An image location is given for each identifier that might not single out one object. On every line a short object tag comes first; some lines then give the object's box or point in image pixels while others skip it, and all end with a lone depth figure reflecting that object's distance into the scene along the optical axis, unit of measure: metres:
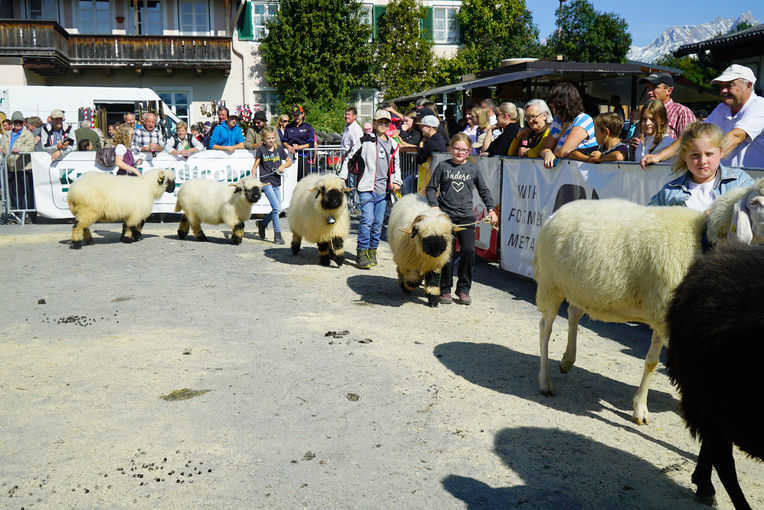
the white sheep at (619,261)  4.42
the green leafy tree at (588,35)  47.31
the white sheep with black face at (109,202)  11.43
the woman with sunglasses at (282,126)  15.14
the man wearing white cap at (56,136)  15.34
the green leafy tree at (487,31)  38.22
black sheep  2.97
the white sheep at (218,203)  11.79
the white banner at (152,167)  14.85
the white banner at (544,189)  7.18
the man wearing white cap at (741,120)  6.19
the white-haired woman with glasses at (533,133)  8.65
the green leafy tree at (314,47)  34.34
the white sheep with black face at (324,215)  9.95
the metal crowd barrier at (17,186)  14.85
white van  23.27
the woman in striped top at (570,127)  7.95
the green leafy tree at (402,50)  36.78
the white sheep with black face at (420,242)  7.62
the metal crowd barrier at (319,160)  15.80
